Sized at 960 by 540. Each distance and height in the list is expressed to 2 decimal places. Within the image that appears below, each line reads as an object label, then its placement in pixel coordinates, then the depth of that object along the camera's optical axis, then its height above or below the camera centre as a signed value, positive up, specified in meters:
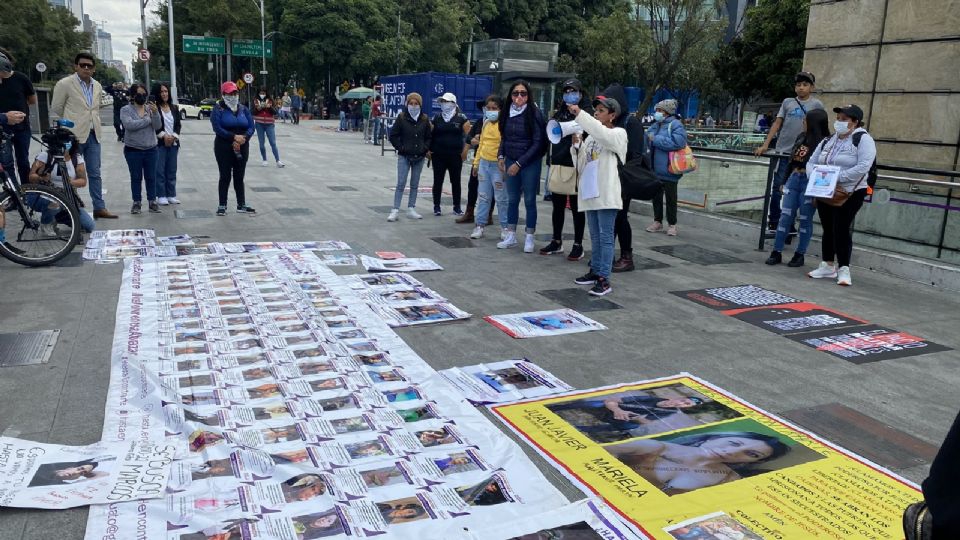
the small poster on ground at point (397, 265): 6.75 -1.26
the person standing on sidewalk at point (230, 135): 9.06 -0.17
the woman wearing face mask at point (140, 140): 8.98 -0.29
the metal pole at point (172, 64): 32.66 +2.54
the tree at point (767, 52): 26.39 +3.72
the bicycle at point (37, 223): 6.30 -0.98
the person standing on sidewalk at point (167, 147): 9.59 -0.38
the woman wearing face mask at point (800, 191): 7.46 -0.43
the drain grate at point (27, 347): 4.24 -1.43
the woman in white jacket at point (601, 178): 5.82 -0.31
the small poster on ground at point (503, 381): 3.91 -1.37
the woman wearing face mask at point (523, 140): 7.44 -0.04
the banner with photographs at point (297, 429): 2.68 -1.40
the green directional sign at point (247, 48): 51.06 +5.23
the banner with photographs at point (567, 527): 2.62 -1.41
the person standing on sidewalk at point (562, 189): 7.01 -0.50
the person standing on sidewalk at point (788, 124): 8.33 +0.30
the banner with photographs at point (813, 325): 5.00 -1.31
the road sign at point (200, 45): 50.31 +5.19
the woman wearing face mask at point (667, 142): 8.59 +0.01
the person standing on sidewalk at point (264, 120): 15.60 +0.07
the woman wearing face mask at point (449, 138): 9.62 -0.07
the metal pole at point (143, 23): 36.38 +4.83
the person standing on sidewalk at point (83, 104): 8.20 +0.11
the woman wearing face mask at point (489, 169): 8.13 -0.39
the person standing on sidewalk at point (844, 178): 6.62 -0.23
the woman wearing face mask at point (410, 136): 9.30 -0.07
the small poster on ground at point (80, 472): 2.75 -1.42
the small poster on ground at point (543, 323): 5.10 -1.34
